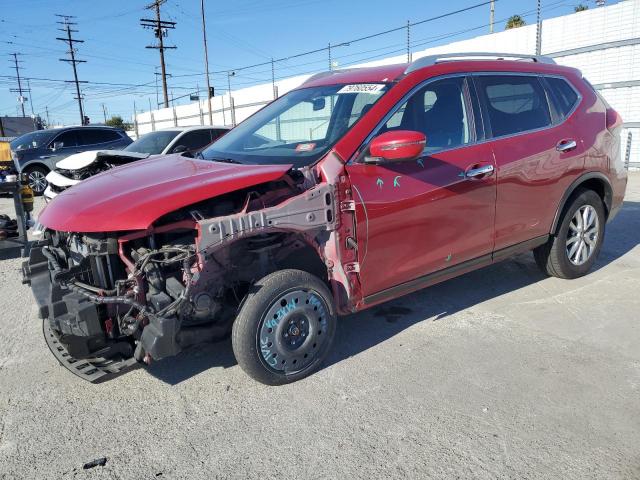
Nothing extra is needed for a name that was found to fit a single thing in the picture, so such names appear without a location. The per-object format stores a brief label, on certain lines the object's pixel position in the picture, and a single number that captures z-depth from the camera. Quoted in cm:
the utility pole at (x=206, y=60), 2820
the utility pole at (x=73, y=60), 5438
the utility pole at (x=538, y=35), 1407
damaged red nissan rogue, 280
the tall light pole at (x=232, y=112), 2555
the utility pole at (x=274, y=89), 2198
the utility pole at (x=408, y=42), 1701
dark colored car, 1382
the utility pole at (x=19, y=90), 7604
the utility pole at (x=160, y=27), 3692
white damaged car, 467
